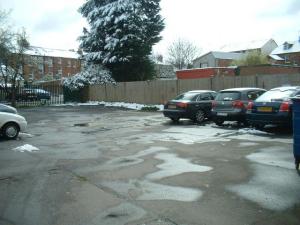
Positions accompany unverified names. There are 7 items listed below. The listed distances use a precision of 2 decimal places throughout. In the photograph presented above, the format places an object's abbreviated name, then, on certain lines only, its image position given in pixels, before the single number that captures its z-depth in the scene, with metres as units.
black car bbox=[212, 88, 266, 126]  10.99
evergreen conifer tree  24.98
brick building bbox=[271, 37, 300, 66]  59.12
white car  9.66
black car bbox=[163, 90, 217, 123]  12.44
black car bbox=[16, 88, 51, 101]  25.61
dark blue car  9.10
